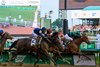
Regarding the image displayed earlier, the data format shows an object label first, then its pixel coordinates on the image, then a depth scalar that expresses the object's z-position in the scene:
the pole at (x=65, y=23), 19.68
